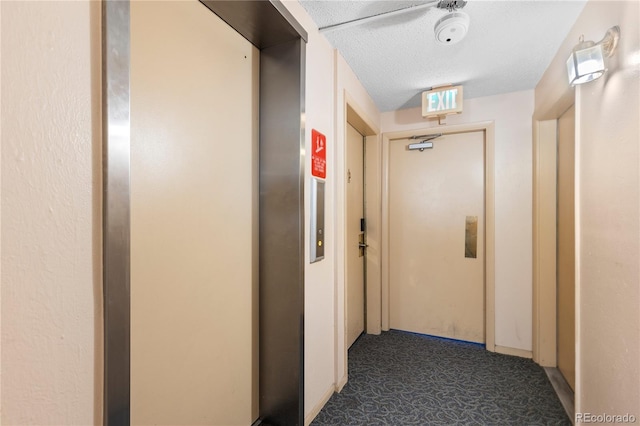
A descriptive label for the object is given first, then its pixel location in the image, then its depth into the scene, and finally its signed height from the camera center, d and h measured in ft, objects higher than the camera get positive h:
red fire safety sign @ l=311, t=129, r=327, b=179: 5.60 +1.17
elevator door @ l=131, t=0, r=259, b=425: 3.32 -0.06
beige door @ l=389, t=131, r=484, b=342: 9.24 -0.84
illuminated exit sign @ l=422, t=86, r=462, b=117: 8.08 +3.15
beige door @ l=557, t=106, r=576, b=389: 6.79 -0.87
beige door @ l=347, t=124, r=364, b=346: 8.93 -0.74
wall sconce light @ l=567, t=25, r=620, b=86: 4.08 +2.28
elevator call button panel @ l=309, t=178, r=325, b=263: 5.56 -0.19
